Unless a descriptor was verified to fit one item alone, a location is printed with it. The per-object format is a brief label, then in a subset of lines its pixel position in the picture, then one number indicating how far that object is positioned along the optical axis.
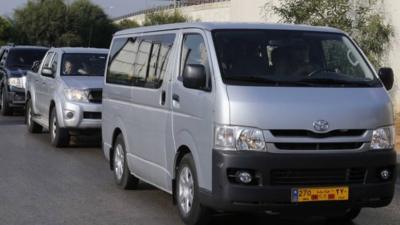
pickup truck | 13.36
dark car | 19.78
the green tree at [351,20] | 17.62
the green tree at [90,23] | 57.09
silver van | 6.52
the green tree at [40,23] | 56.22
